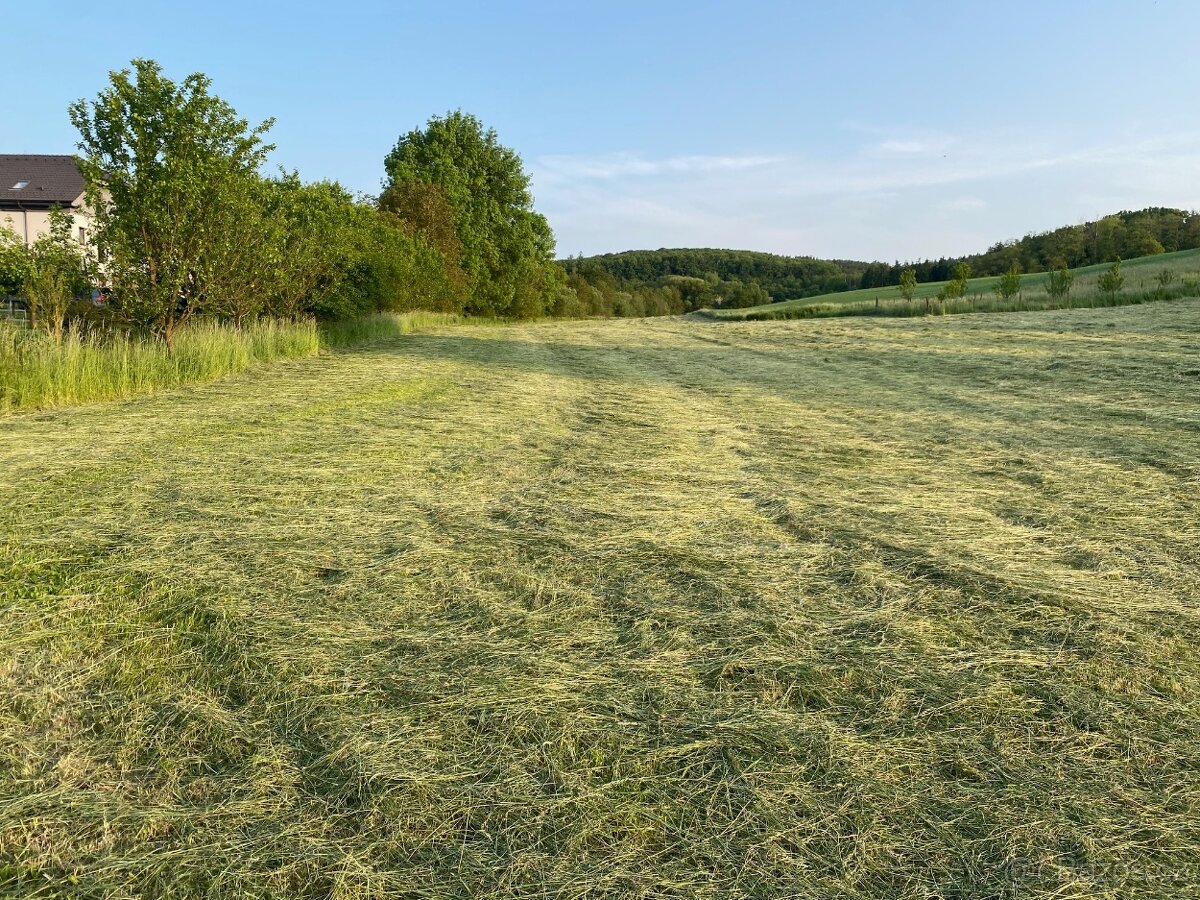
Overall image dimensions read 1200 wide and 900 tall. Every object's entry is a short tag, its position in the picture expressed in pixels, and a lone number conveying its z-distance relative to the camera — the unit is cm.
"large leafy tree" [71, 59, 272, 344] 965
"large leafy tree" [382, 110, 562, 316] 3541
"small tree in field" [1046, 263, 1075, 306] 2772
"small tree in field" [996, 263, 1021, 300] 3069
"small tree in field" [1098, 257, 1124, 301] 2614
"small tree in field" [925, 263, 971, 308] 3584
